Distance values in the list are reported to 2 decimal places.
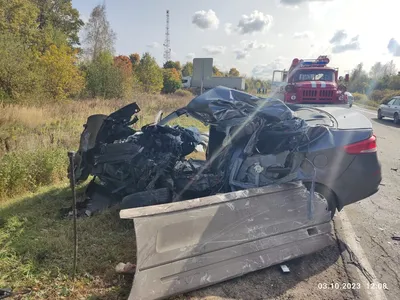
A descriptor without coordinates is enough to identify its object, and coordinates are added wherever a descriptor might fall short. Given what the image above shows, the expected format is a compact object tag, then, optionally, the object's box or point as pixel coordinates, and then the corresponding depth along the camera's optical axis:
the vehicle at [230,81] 43.84
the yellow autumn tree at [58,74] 18.58
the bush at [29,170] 5.05
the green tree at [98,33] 38.69
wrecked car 2.57
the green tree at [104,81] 22.94
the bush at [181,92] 38.28
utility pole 71.34
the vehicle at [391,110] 16.39
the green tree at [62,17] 32.97
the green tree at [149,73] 32.34
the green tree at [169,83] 43.06
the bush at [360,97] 39.91
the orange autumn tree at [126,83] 22.91
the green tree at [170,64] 63.38
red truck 12.04
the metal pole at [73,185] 2.48
